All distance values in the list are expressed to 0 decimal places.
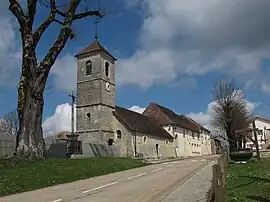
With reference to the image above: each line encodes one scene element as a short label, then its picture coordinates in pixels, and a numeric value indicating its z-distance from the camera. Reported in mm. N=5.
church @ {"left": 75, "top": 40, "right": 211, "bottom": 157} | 35265
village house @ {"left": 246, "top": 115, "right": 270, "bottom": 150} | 59595
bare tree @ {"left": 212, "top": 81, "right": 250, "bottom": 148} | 35583
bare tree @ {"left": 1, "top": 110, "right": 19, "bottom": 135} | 52754
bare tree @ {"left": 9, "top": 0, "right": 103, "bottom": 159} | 15746
